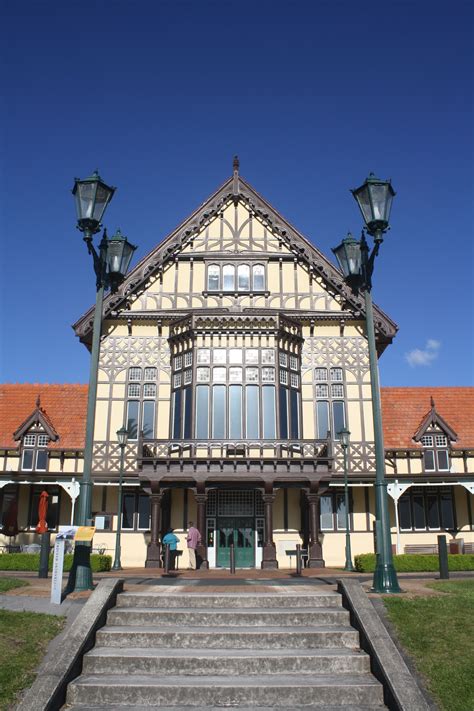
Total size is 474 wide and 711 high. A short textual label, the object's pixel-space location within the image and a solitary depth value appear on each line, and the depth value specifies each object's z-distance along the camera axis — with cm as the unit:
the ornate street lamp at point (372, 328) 1187
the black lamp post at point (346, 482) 2530
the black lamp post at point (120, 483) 2514
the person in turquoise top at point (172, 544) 2261
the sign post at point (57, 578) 1034
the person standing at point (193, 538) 2438
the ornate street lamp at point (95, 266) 1198
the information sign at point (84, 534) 1171
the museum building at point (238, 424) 2778
